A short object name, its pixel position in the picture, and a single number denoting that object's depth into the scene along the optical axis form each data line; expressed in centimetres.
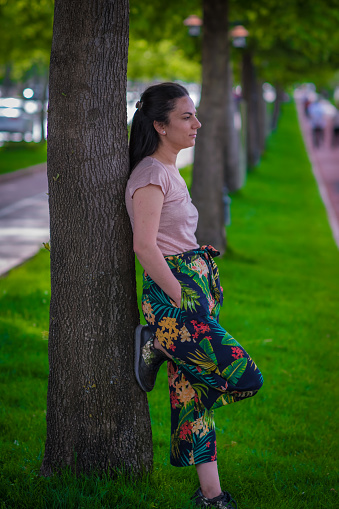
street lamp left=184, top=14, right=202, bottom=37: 1436
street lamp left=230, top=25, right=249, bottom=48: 1650
